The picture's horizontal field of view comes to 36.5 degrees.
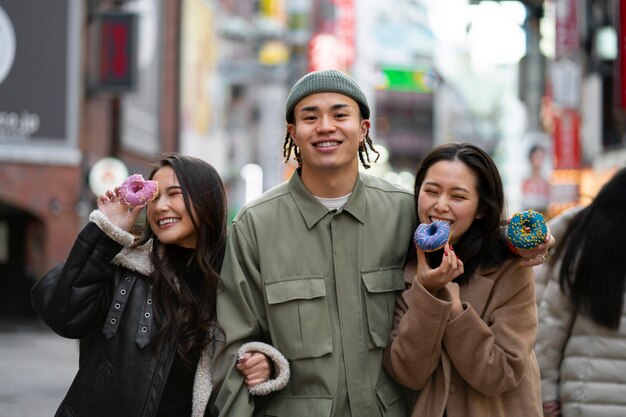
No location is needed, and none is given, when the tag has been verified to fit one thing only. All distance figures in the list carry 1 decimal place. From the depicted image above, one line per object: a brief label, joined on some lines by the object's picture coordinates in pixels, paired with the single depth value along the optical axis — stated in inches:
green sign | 3176.7
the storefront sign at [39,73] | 1015.6
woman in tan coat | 146.7
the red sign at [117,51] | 1056.2
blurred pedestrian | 169.0
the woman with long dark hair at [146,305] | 154.3
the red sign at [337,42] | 1972.2
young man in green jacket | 152.9
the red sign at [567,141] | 812.0
